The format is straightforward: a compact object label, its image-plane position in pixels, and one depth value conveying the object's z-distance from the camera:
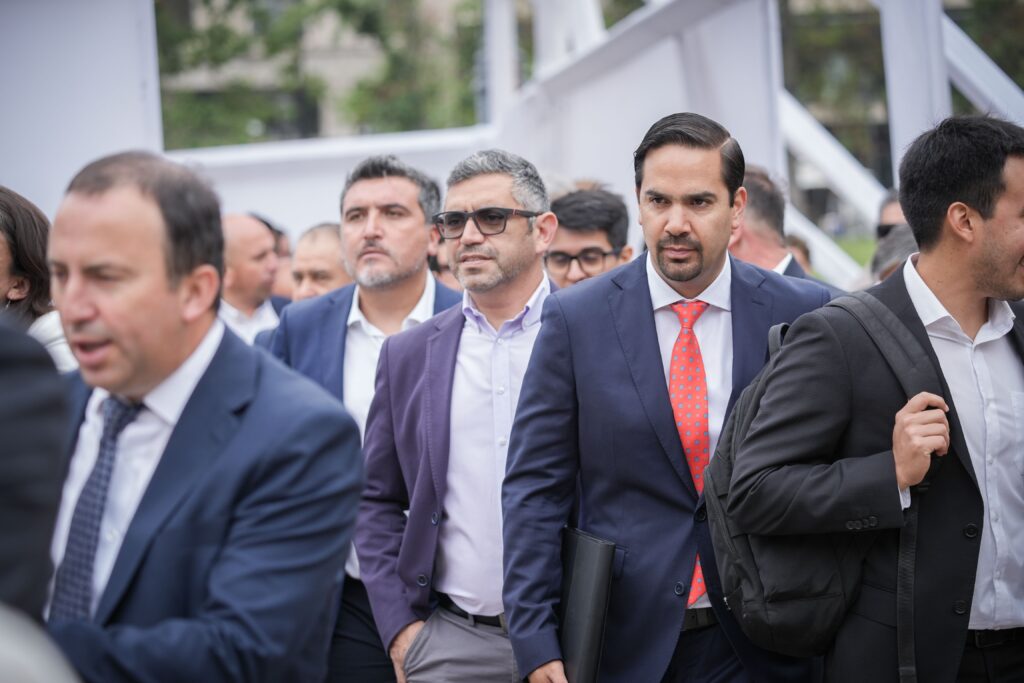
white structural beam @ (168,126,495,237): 13.52
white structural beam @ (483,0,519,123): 16.23
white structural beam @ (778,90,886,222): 10.95
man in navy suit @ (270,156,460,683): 4.64
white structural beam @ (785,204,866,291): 11.07
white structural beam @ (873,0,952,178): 6.01
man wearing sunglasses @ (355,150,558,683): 4.13
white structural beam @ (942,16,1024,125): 6.57
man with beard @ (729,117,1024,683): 3.16
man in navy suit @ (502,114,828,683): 3.57
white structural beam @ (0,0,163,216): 8.66
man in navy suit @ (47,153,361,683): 2.38
